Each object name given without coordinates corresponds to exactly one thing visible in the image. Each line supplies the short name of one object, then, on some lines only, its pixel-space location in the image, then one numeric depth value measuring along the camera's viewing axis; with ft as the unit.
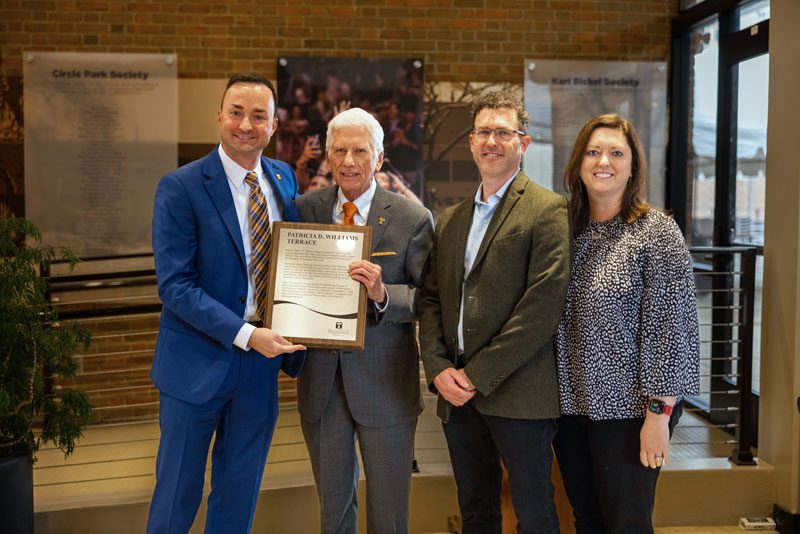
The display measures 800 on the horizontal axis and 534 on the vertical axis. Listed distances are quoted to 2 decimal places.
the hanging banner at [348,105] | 17.26
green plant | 10.45
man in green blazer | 7.64
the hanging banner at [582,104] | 17.81
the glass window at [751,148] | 15.57
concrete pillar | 11.84
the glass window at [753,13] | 15.20
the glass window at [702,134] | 17.15
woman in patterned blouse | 7.27
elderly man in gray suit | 8.13
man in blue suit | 7.93
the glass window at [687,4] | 17.68
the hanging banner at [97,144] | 16.67
